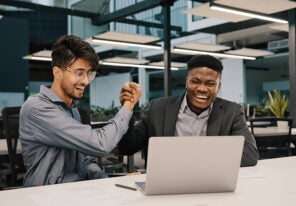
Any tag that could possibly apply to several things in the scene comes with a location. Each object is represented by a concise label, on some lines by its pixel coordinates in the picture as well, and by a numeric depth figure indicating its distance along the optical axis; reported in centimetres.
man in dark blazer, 211
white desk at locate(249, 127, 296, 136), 444
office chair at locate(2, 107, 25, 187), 212
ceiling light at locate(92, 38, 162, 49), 613
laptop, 118
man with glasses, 153
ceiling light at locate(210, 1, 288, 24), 438
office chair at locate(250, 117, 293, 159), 450
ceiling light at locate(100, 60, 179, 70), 901
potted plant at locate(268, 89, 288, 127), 575
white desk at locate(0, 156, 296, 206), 116
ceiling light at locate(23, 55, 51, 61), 799
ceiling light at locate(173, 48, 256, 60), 733
